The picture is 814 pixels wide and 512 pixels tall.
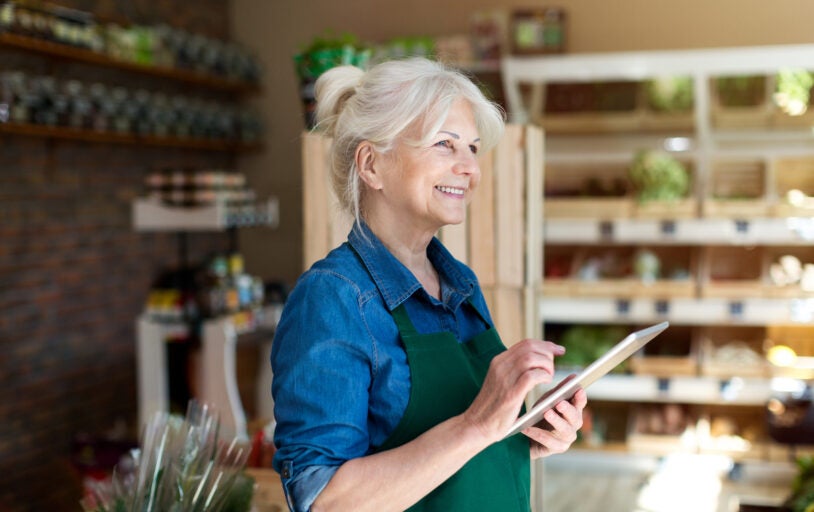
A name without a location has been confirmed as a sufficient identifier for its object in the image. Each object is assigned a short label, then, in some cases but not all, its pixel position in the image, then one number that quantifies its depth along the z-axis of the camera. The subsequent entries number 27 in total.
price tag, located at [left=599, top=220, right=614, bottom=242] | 4.80
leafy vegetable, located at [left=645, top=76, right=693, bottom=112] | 4.90
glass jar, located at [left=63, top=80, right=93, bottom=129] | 4.59
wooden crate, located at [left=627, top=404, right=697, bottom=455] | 4.74
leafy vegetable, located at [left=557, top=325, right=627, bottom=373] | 4.86
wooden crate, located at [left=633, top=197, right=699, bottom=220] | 4.67
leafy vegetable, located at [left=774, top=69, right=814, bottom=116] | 4.68
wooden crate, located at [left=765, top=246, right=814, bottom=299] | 4.53
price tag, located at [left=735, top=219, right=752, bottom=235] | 4.58
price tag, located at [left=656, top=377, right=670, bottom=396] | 4.74
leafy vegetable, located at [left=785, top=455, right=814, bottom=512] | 3.09
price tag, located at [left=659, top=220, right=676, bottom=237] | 4.71
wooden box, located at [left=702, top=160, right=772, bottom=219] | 4.58
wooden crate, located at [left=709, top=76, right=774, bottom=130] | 4.76
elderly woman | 1.22
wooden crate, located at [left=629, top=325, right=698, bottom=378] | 4.71
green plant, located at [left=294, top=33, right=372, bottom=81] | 2.41
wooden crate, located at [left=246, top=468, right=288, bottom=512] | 2.08
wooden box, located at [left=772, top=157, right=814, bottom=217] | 4.76
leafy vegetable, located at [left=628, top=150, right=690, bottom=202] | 4.67
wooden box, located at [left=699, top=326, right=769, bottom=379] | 4.61
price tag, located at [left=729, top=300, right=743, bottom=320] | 4.62
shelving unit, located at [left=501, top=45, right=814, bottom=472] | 4.54
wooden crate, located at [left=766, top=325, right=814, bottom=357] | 4.71
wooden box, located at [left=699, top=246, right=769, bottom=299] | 4.64
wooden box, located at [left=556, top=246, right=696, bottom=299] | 4.73
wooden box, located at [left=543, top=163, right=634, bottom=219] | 4.80
